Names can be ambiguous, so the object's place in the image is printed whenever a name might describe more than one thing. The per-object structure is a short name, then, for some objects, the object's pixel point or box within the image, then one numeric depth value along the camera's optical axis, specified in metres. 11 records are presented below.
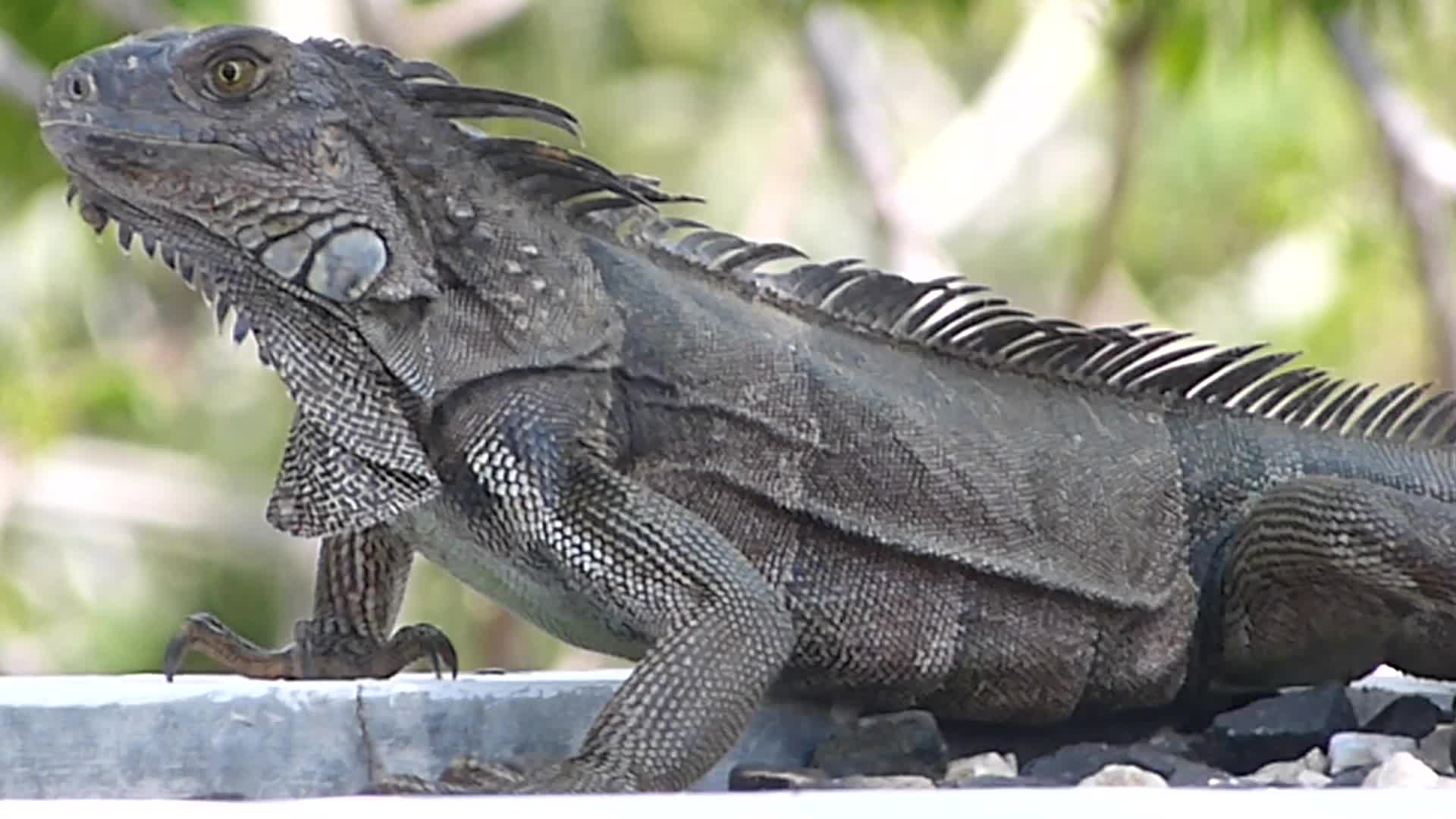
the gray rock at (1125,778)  6.58
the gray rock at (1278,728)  7.36
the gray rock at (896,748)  7.23
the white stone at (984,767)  7.39
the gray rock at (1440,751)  7.12
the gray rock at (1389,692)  7.87
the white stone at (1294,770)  7.00
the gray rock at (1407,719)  7.48
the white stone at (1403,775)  6.00
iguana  6.68
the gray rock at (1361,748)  7.07
